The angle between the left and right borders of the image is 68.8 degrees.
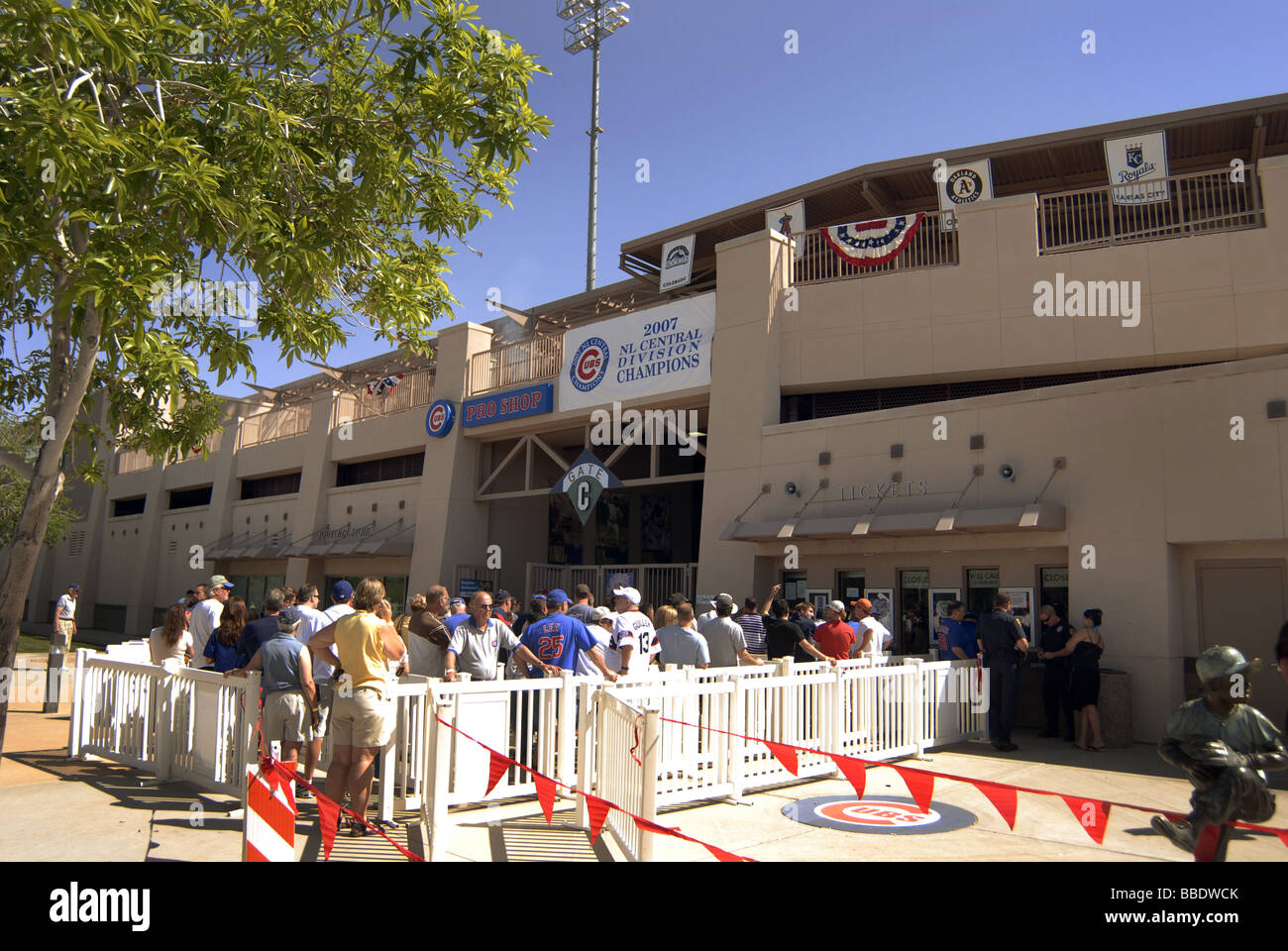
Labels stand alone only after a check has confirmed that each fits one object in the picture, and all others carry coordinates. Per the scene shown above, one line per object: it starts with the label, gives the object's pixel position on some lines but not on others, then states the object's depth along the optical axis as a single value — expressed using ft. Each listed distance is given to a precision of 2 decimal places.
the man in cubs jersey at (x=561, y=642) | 29.35
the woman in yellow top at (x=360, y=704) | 22.72
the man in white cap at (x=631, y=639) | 31.30
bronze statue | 15.11
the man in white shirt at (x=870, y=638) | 39.95
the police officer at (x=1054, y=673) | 39.42
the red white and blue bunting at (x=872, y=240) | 54.60
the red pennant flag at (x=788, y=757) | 25.31
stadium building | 40.68
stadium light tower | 116.47
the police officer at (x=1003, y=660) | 37.60
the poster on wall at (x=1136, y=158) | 54.03
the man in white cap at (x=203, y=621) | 36.68
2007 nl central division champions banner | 60.13
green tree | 20.06
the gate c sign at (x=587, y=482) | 62.64
